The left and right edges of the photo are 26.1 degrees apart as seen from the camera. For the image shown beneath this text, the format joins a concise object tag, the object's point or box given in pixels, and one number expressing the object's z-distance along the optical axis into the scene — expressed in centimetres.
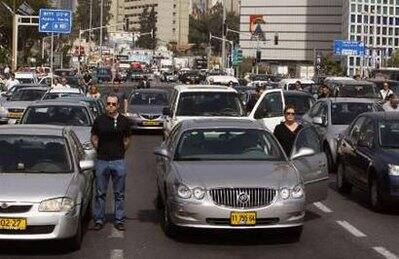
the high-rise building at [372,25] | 12569
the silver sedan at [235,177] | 980
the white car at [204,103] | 1988
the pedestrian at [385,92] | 2679
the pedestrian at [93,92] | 2745
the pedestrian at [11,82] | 3681
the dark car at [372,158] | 1252
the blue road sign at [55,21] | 5806
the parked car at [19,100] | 2691
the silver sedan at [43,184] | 905
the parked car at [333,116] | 1836
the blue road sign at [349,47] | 8295
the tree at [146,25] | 18850
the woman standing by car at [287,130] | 1315
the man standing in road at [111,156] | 1084
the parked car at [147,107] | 2911
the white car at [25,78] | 4479
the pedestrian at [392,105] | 2122
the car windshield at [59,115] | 1770
